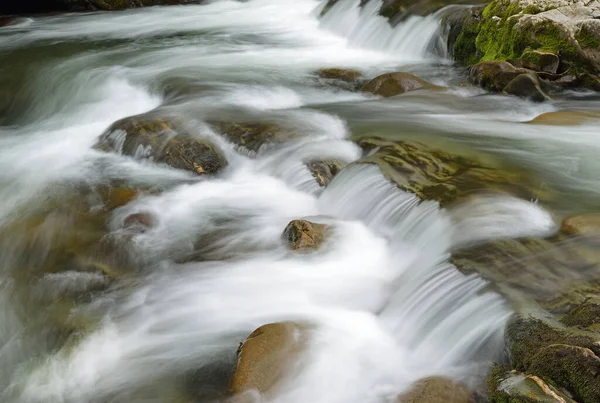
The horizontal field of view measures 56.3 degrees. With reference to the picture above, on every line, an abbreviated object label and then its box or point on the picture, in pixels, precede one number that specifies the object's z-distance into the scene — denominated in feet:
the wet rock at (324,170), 21.72
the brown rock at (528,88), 26.96
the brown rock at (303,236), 17.75
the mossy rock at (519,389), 9.45
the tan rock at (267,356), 12.16
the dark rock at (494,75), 28.32
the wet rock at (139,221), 19.79
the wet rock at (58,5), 62.49
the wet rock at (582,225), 14.65
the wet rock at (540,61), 29.09
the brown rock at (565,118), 24.04
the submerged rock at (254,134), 24.58
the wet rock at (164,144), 23.75
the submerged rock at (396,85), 30.12
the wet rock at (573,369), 9.50
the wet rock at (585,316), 10.96
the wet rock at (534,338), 10.30
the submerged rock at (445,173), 17.57
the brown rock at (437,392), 11.02
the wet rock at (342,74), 33.90
